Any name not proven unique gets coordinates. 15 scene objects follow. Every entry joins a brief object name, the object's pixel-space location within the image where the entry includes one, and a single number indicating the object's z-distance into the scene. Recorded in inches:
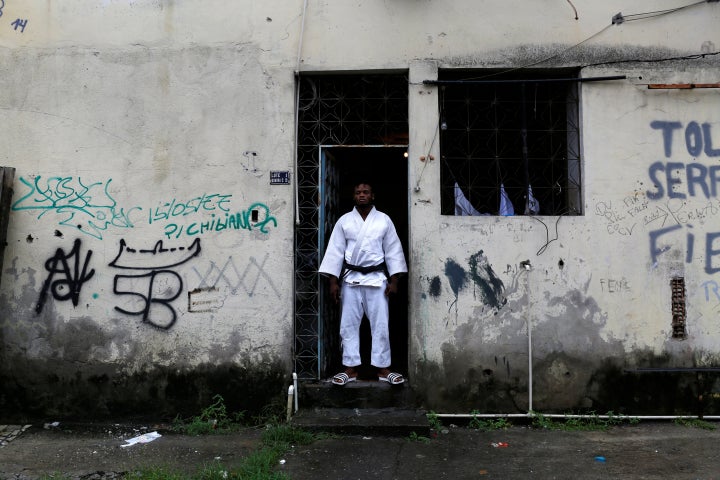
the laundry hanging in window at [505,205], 221.1
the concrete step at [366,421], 196.2
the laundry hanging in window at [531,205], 217.9
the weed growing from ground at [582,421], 207.3
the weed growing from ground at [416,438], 193.6
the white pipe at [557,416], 210.7
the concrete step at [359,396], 212.5
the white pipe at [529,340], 211.6
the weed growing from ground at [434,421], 205.5
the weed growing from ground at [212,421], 207.9
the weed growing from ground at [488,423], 208.2
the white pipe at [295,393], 212.7
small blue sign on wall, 217.3
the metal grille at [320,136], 220.7
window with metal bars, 222.4
